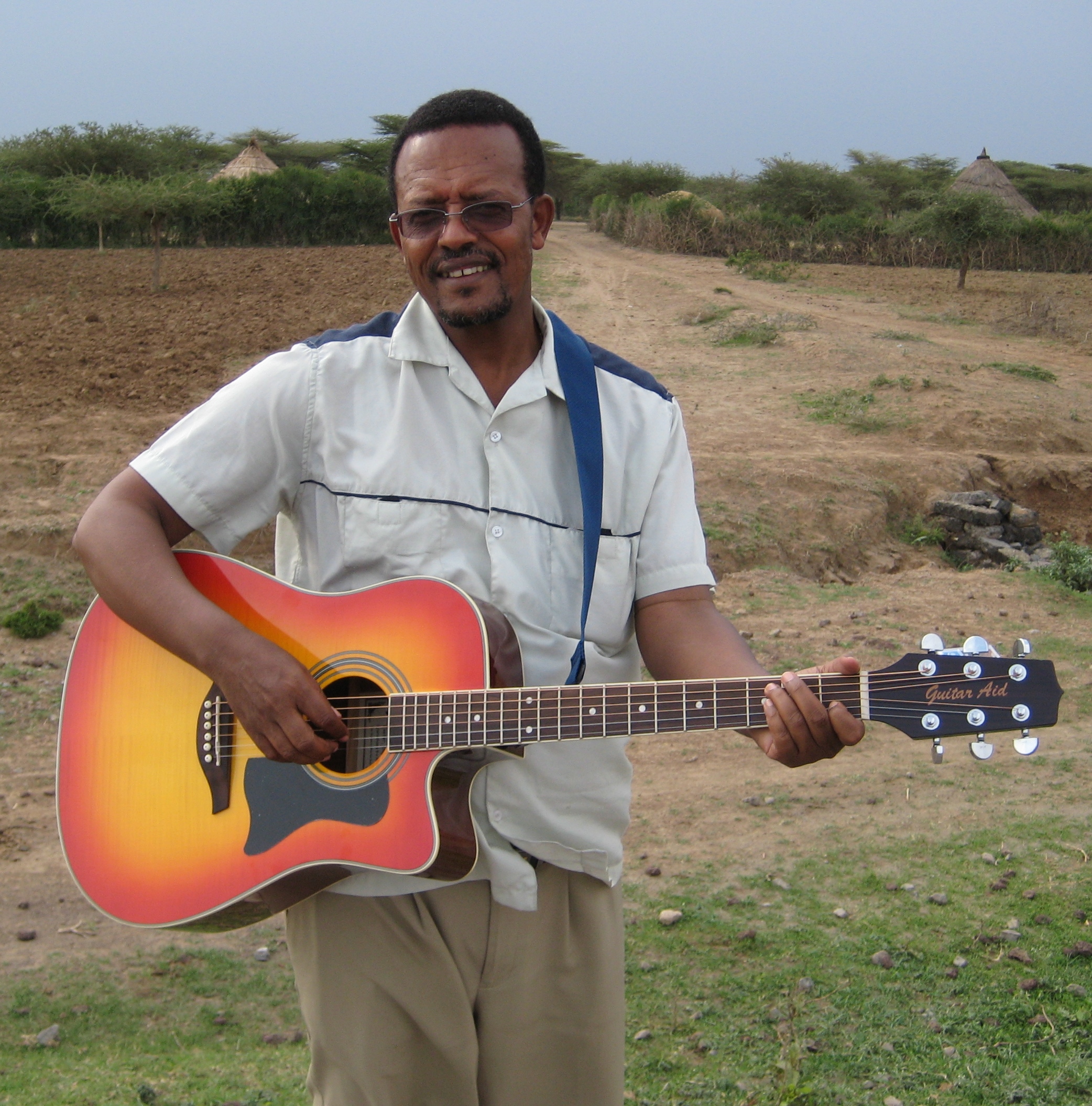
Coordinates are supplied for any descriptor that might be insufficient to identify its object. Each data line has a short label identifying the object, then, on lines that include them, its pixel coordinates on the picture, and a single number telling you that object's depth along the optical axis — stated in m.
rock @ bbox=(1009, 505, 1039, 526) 9.11
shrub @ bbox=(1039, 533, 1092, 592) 7.65
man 2.09
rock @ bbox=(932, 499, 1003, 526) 8.88
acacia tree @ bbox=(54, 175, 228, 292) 20.59
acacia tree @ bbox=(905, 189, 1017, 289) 21.75
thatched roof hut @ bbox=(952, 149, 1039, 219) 31.00
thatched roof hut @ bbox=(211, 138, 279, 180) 33.75
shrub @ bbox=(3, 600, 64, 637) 6.13
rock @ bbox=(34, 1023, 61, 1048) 3.11
